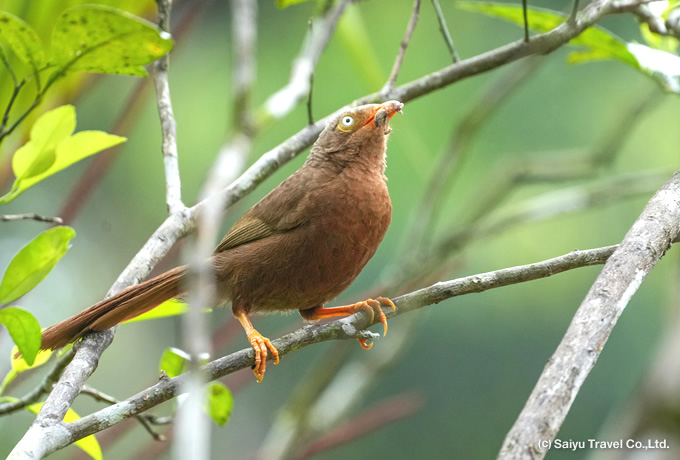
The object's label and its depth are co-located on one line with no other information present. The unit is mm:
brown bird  6125
